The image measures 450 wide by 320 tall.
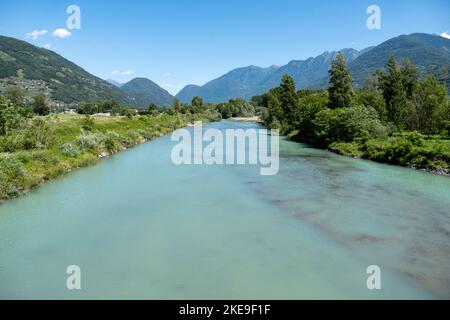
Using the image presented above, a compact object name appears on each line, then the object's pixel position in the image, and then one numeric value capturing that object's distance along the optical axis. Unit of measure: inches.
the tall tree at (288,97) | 3058.6
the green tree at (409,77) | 2188.7
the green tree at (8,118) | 1189.7
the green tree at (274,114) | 3300.0
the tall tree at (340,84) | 2167.8
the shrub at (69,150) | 1290.6
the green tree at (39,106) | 3582.7
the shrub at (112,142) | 1708.9
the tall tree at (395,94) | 1984.0
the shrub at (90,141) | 1459.0
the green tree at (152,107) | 4926.7
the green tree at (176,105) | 5387.8
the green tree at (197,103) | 5976.9
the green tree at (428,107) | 1863.9
